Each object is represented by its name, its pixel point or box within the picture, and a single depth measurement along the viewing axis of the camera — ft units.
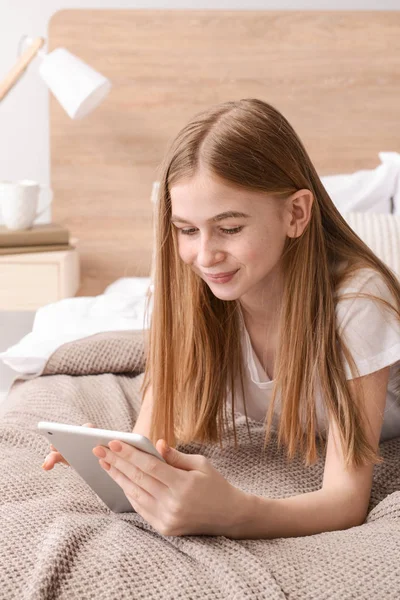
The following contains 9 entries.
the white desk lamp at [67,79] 7.55
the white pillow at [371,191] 7.27
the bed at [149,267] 2.70
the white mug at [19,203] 7.58
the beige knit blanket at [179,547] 2.61
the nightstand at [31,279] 7.47
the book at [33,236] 7.54
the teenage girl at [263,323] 3.24
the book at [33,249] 7.52
